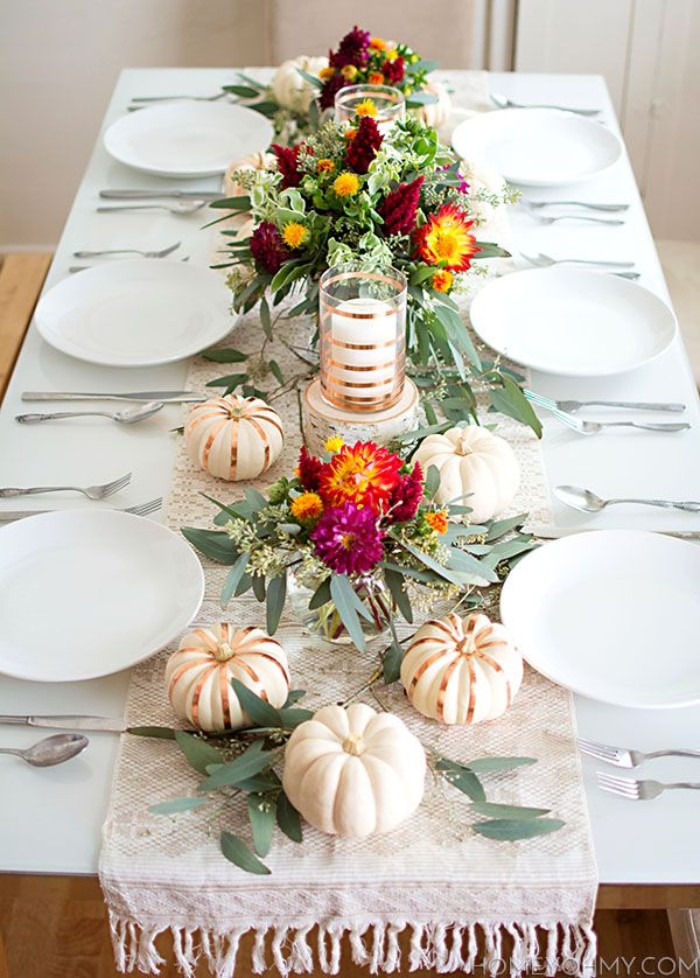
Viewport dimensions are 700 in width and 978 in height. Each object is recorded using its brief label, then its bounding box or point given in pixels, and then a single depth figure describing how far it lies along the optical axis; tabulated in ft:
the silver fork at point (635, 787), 3.10
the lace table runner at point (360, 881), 2.92
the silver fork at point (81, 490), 4.24
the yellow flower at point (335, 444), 3.24
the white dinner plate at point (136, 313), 5.06
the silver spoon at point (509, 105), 7.22
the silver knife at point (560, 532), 3.99
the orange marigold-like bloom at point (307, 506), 3.10
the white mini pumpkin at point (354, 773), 2.87
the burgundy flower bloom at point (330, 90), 6.18
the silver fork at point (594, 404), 4.65
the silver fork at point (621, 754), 3.20
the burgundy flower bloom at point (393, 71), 6.12
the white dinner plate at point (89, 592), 3.53
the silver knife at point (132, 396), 4.75
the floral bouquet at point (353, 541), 3.01
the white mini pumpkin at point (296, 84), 6.66
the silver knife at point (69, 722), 3.32
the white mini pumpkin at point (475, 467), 3.84
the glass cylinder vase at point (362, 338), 3.82
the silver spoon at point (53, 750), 3.22
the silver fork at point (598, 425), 4.54
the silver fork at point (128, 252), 5.77
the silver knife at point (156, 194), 6.32
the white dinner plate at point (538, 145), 6.44
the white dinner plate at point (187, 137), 6.56
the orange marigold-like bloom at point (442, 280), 4.28
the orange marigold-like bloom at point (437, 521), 3.16
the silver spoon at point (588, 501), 4.12
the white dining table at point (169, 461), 3.02
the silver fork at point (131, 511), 4.12
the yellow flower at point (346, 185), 4.26
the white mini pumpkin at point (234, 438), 4.18
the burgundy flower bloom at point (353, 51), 6.16
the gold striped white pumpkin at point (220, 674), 3.16
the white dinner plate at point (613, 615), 3.42
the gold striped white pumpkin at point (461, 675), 3.23
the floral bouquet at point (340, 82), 6.16
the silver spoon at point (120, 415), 4.63
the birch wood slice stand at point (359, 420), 3.92
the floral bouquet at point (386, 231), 4.29
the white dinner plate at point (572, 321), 4.91
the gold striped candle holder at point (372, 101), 5.57
